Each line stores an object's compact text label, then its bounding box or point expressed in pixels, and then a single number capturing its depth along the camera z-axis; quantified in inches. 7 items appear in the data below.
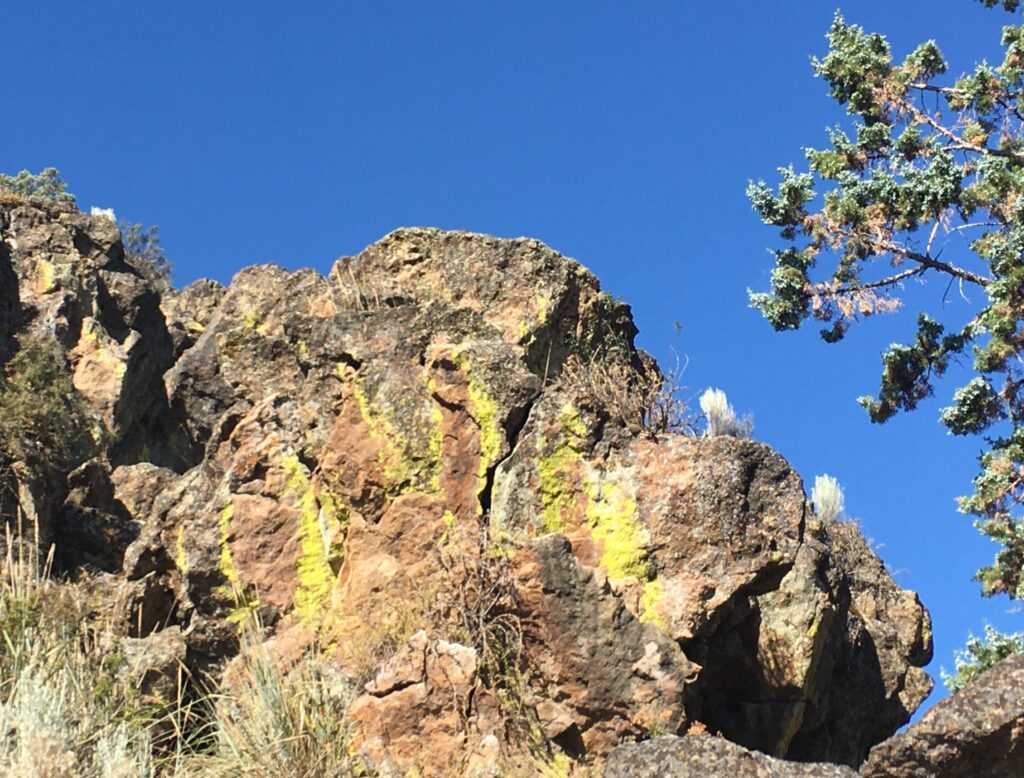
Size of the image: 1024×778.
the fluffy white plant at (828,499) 562.3
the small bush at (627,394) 416.8
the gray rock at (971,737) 278.5
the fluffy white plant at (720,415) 543.5
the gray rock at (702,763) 284.2
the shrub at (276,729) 307.1
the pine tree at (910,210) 661.9
